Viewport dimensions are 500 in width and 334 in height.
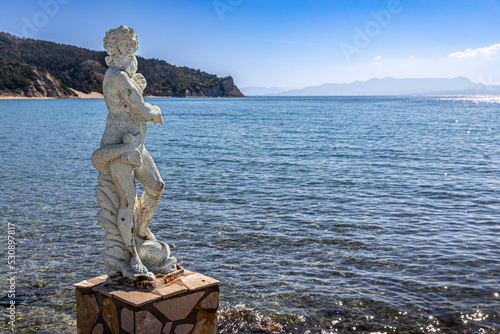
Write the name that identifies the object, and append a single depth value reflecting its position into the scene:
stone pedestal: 5.82
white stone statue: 6.18
